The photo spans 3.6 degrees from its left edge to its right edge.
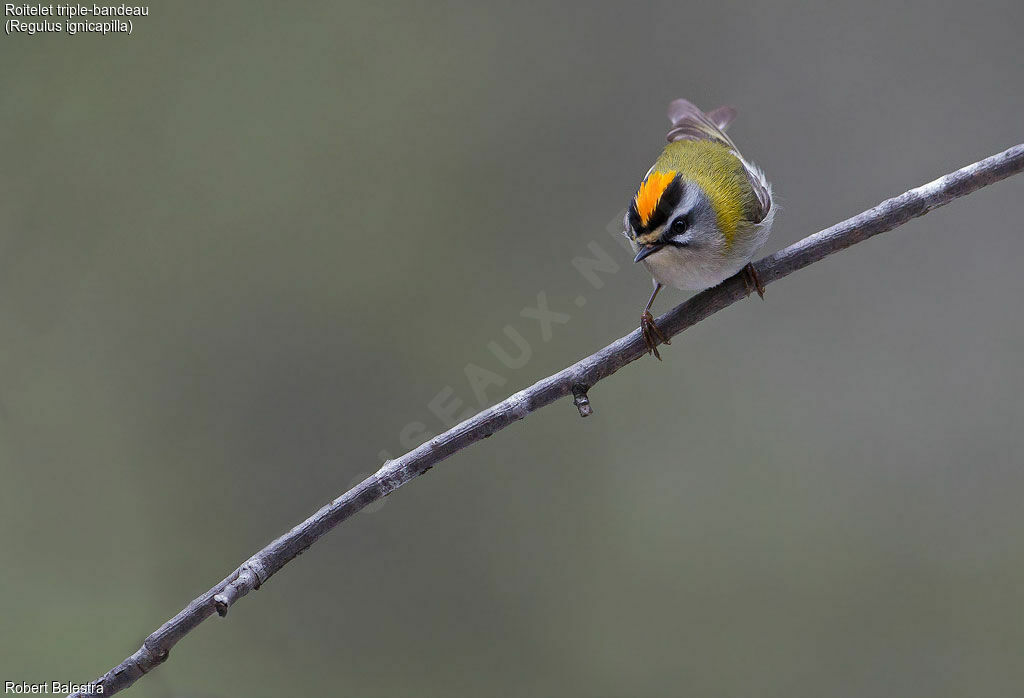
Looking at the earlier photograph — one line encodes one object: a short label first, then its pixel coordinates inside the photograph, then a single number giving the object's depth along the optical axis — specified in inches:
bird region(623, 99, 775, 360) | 157.4
